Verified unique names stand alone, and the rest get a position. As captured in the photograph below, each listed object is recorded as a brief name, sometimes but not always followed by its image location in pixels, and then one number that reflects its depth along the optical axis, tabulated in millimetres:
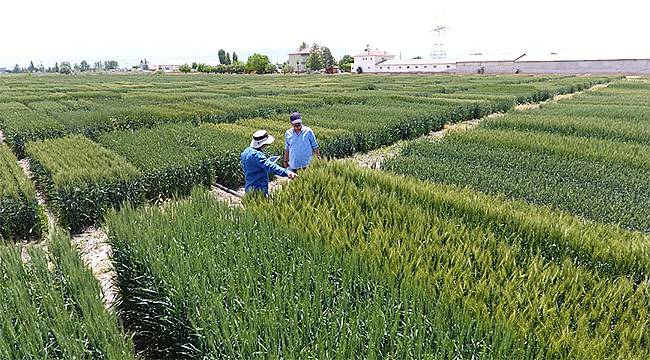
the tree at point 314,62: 107375
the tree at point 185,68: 119312
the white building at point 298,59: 132375
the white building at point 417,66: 96188
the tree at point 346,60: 121481
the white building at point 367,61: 107812
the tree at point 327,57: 111650
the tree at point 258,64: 102812
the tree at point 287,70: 110125
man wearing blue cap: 7527
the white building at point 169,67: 175150
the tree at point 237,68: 110812
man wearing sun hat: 5862
